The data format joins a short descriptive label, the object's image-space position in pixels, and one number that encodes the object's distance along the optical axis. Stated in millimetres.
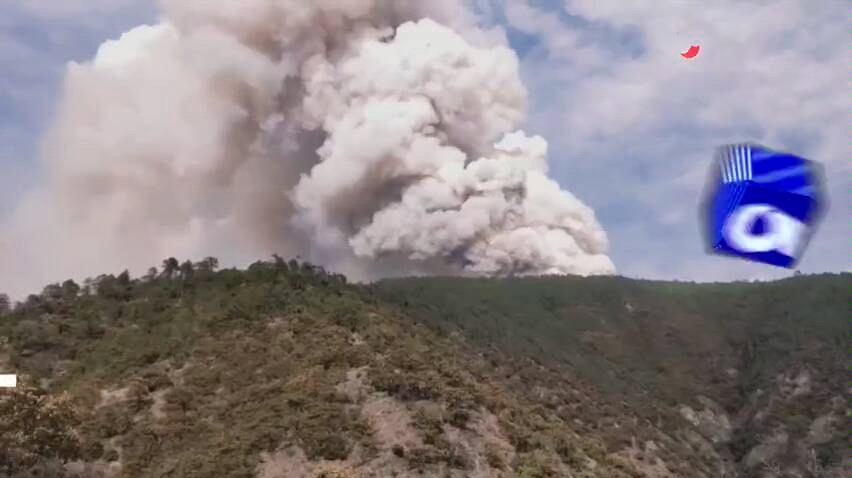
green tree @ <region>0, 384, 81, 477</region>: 46219
